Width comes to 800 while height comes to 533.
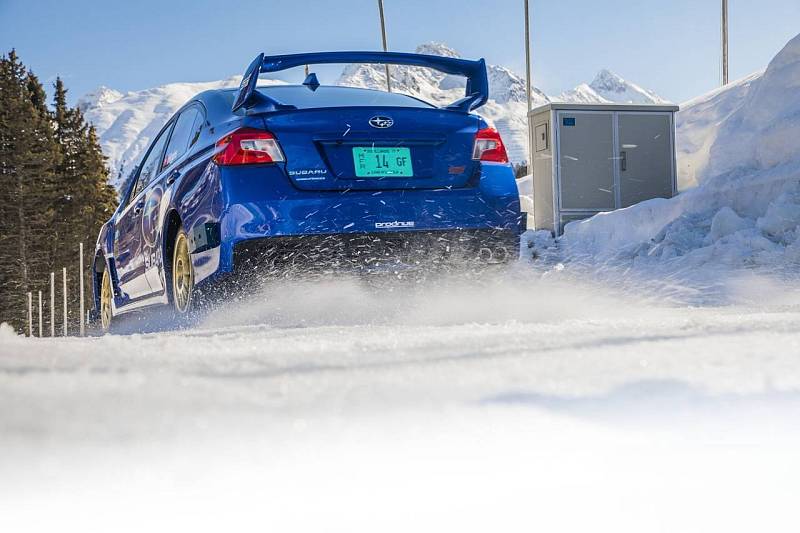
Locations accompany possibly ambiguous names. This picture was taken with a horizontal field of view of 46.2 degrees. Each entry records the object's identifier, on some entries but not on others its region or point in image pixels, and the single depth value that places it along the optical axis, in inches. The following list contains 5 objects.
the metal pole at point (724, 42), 1116.5
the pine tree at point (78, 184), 2094.0
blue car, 174.4
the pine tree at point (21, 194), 1865.2
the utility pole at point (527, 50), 1164.2
